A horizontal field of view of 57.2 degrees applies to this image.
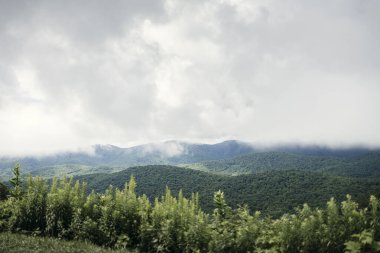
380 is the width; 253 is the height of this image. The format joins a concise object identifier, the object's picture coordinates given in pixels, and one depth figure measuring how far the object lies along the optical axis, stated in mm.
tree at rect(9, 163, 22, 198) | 17222
